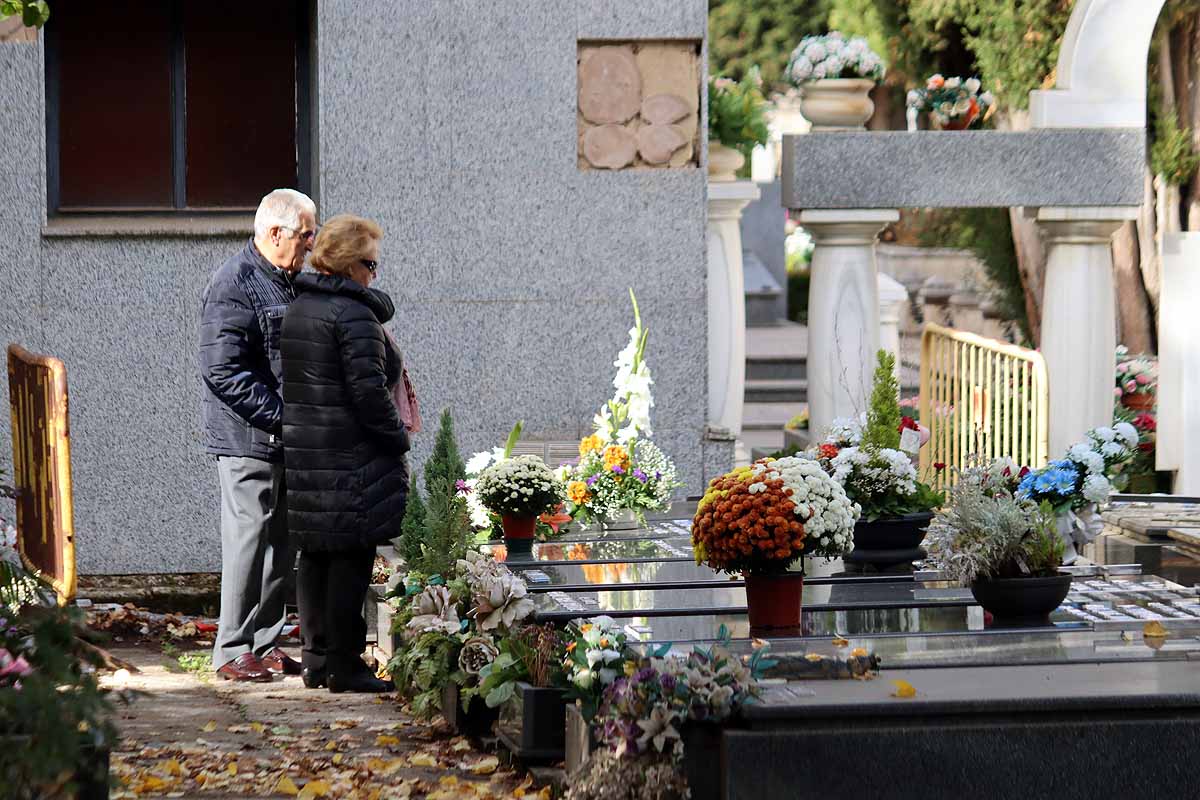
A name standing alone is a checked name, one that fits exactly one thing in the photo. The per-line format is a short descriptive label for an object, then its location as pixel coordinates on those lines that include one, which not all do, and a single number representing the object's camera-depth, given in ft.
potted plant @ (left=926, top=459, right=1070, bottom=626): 36.68
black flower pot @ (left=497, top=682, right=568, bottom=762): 34.63
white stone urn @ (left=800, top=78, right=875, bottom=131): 64.39
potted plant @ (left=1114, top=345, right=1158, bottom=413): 76.84
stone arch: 62.90
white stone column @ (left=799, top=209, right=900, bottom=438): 63.67
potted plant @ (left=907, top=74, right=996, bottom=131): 67.62
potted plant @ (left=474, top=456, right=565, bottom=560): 45.85
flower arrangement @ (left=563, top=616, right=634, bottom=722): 31.71
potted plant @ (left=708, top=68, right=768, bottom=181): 65.36
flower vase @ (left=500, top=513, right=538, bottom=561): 46.65
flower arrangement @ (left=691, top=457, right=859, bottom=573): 34.47
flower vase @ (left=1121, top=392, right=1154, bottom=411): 76.74
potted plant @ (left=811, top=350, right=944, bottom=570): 44.14
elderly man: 43.21
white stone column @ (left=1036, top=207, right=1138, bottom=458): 63.67
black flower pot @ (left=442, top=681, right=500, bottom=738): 38.78
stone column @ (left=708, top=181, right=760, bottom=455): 63.77
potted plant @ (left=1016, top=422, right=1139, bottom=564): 43.27
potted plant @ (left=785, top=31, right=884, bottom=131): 64.28
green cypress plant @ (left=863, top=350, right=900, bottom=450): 45.47
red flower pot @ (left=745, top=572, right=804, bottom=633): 35.68
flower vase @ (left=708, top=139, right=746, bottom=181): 66.64
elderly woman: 41.01
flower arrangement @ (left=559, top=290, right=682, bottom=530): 51.75
